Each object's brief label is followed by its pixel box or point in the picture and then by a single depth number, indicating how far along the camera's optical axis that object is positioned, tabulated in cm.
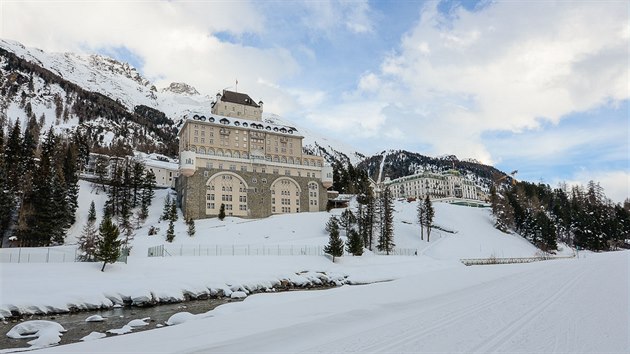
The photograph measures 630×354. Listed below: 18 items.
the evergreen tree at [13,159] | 5931
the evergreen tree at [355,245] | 5031
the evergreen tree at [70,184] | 6456
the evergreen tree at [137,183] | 8056
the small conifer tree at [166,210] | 7206
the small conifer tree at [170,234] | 5897
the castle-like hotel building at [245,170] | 7869
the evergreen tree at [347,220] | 7126
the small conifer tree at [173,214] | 6950
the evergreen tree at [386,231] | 6343
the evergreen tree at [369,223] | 6525
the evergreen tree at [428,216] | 7306
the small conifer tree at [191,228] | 6350
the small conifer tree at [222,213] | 7688
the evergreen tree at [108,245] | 3127
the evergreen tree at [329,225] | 6828
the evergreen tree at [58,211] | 5466
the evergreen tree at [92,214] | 6617
